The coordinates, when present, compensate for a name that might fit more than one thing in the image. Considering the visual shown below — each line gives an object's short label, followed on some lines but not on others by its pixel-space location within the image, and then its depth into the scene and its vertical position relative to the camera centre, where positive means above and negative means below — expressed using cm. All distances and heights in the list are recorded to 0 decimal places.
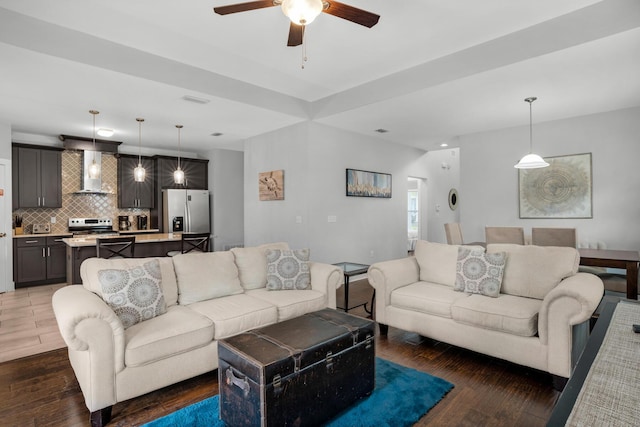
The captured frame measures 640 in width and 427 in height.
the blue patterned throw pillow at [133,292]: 241 -56
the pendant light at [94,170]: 492 +62
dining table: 330 -52
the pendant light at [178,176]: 562 +60
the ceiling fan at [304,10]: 193 +126
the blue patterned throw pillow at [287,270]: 340 -57
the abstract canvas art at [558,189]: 505 +31
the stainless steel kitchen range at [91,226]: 654 -23
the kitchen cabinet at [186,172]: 743 +91
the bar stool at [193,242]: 525 -45
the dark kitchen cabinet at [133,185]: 706 +59
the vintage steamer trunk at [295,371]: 178 -87
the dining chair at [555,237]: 402 -32
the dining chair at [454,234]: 538 -36
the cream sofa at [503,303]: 237 -74
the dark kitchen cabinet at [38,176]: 580 +66
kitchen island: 506 -53
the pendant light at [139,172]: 525 +62
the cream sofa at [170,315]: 204 -76
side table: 377 -68
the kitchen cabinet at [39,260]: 555 -74
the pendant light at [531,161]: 425 +58
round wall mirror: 980 +32
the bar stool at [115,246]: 451 -46
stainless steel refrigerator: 723 +5
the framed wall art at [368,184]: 589 +49
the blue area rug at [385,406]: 203 -121
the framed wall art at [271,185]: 564 +45
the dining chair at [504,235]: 446 -32
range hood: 629 +119
